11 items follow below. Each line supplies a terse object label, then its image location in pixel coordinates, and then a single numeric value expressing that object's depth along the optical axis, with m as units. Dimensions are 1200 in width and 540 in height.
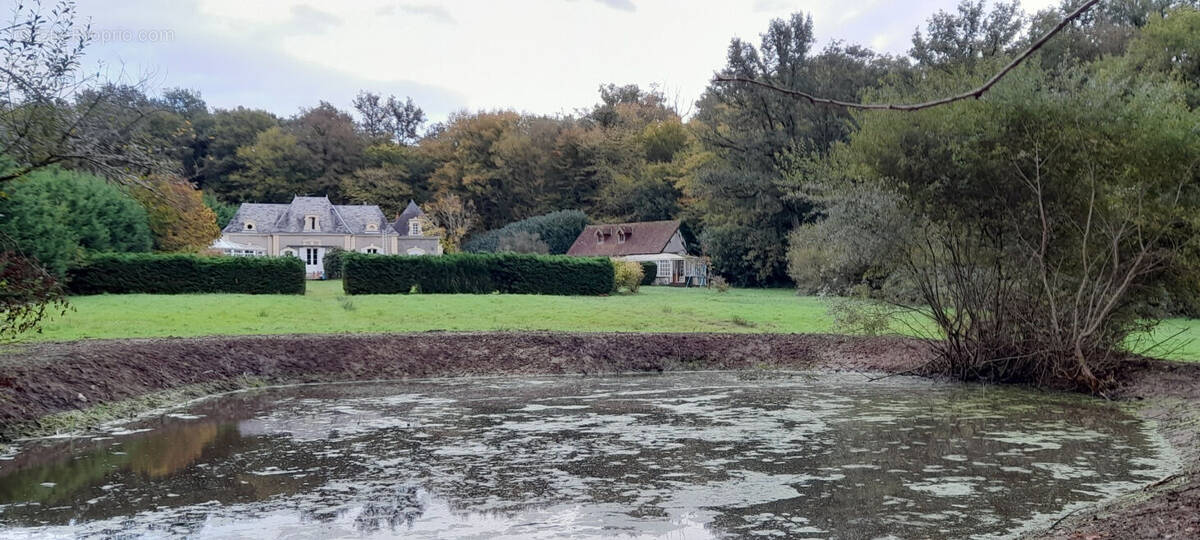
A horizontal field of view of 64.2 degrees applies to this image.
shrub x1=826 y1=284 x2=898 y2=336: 15.58
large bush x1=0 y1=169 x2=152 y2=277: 25.64
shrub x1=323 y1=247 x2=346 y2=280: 47.44
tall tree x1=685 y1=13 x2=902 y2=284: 44.91
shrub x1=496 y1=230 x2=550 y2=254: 53.44
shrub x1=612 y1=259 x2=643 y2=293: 37.09
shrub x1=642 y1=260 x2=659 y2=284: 49.81
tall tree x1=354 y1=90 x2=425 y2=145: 86.88
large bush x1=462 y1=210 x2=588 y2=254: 60.62
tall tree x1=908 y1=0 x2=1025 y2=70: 43.81
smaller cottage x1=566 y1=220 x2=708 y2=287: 57.38
